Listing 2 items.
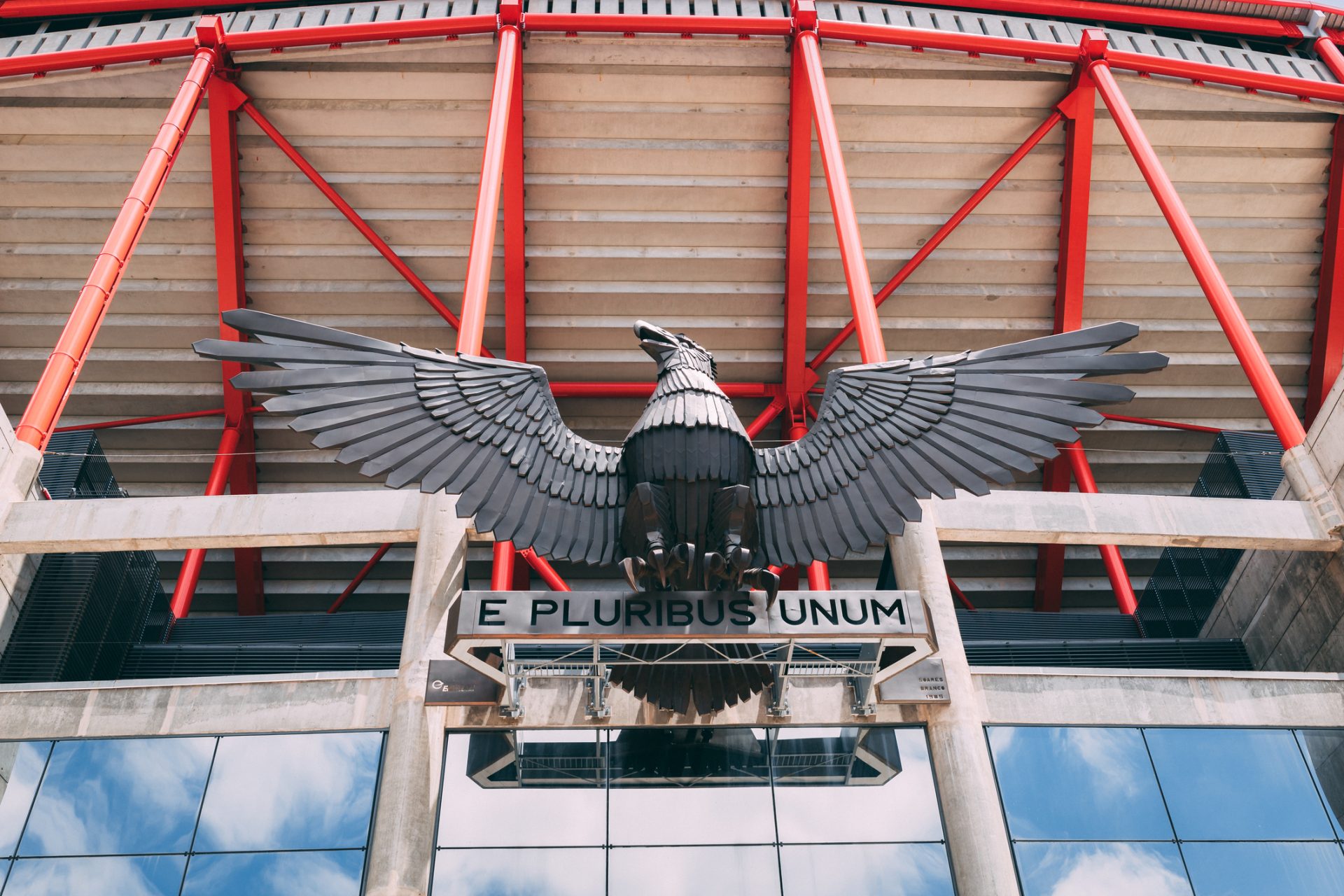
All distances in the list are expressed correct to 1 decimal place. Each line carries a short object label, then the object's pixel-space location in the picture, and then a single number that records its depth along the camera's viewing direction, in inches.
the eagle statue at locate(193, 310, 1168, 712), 297.4
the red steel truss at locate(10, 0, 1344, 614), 506.0
